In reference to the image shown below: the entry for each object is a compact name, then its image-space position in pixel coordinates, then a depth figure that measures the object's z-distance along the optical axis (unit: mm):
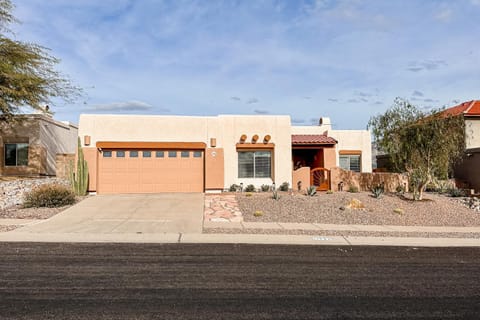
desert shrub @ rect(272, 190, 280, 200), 18184
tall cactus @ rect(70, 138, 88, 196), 19984
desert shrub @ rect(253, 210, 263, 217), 15726
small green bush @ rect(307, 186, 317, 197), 19266
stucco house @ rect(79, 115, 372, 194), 21047
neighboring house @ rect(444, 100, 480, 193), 23625
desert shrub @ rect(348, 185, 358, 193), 21234
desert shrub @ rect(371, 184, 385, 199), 19109
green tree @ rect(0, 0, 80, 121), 19648
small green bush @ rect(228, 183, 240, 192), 21828
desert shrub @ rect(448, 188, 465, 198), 21094
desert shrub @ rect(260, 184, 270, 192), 21969
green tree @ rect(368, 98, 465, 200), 18422
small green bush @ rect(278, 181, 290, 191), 22219
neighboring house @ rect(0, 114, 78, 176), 24219
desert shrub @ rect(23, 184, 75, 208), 16672
